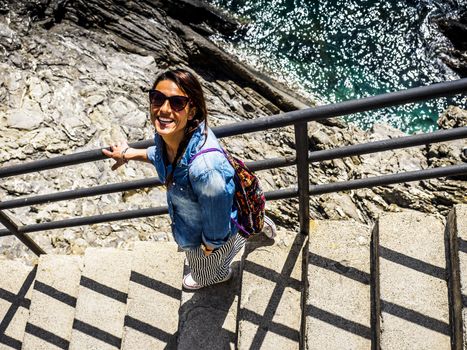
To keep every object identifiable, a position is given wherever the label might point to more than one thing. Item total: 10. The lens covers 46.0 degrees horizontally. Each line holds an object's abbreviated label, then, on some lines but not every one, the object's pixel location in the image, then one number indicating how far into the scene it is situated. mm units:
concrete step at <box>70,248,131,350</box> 3932
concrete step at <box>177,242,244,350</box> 3512
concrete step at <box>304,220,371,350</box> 3229
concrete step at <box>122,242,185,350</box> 3721
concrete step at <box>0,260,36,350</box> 4309
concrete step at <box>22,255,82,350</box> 4105
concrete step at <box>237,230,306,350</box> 3383
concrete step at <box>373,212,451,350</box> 3047
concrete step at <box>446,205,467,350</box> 2883
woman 2395
